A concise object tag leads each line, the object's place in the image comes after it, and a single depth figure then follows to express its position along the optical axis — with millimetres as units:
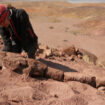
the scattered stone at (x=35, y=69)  3323
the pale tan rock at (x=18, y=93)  2644
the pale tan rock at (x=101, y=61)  6695
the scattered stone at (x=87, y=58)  6308
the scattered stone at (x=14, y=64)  3287
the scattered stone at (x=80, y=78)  3687
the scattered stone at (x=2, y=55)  3428
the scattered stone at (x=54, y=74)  3559
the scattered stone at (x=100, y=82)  3831
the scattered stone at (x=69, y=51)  6344
